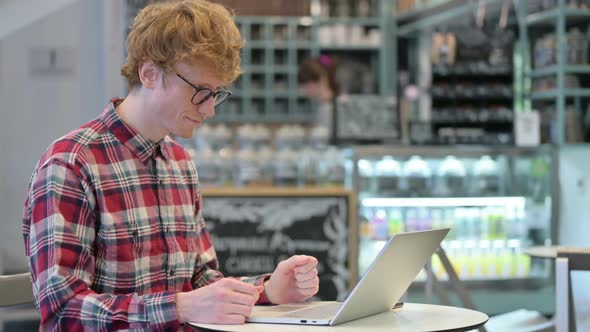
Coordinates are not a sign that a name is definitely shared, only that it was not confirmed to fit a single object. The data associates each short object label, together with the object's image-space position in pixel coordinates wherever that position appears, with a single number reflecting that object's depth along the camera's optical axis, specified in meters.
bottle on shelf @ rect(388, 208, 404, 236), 6.30
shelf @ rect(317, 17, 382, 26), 10.07
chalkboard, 5.43
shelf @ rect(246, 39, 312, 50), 10.00
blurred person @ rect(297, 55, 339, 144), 7.51
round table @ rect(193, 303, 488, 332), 1.86
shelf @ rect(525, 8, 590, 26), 7.14
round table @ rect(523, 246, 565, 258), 3.33
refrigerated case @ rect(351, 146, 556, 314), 6.22
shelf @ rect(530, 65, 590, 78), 7.11
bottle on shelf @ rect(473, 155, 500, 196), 6.36
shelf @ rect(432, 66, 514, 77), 7.60
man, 1.94
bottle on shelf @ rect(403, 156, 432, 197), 6.26
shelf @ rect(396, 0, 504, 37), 8.71
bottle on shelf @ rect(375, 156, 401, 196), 6.16
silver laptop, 1.88
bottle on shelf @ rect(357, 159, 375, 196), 6.09
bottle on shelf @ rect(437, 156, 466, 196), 6.31
